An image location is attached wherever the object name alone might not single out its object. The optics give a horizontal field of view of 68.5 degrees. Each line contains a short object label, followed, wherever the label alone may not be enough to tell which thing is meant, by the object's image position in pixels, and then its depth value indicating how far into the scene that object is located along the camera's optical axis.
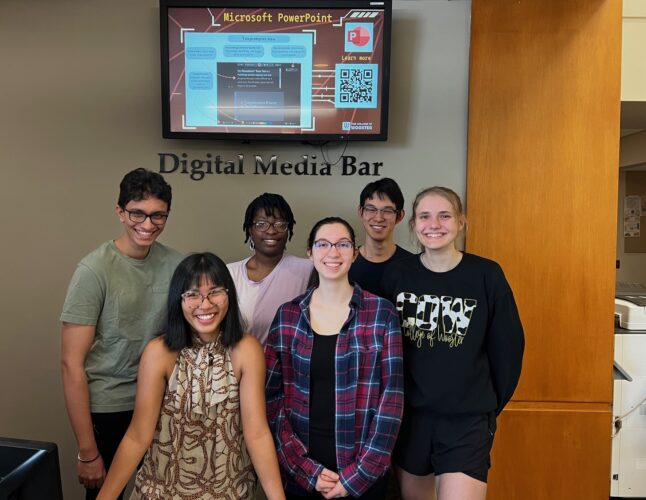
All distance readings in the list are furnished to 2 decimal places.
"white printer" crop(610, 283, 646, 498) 2.60
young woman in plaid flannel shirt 1.54
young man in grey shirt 1.63
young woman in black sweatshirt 1.64
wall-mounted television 2.43
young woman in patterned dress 1.44
